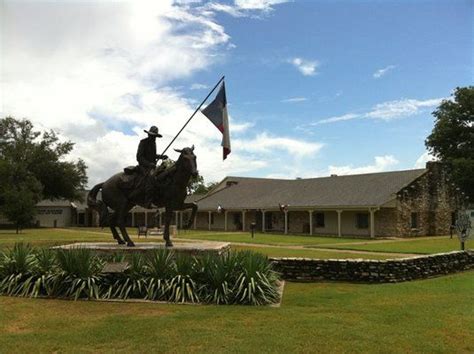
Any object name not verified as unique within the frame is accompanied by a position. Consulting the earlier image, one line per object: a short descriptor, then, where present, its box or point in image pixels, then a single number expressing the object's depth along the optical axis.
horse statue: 11.80
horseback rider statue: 12.31
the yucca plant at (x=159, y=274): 9.85
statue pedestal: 11.77
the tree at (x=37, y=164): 61.16
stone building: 35.44
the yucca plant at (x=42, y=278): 10.07
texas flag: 13.42
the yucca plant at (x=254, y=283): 9.53
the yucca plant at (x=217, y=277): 9.62
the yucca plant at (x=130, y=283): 9.98
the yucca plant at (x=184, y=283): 9.70
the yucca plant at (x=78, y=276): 9.90
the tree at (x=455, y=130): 55.44
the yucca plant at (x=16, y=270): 10.34
